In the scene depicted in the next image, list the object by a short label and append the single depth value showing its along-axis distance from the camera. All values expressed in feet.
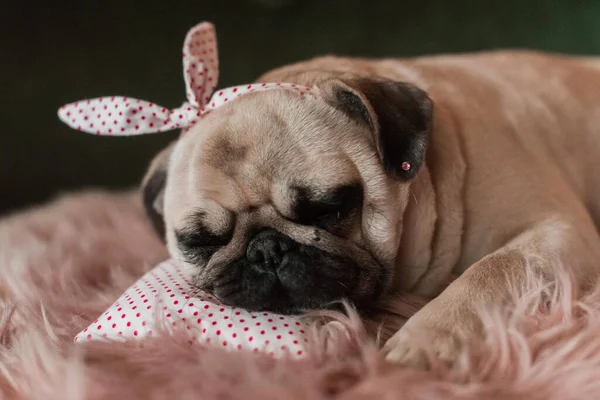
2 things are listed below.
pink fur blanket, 1.38
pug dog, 1.61
